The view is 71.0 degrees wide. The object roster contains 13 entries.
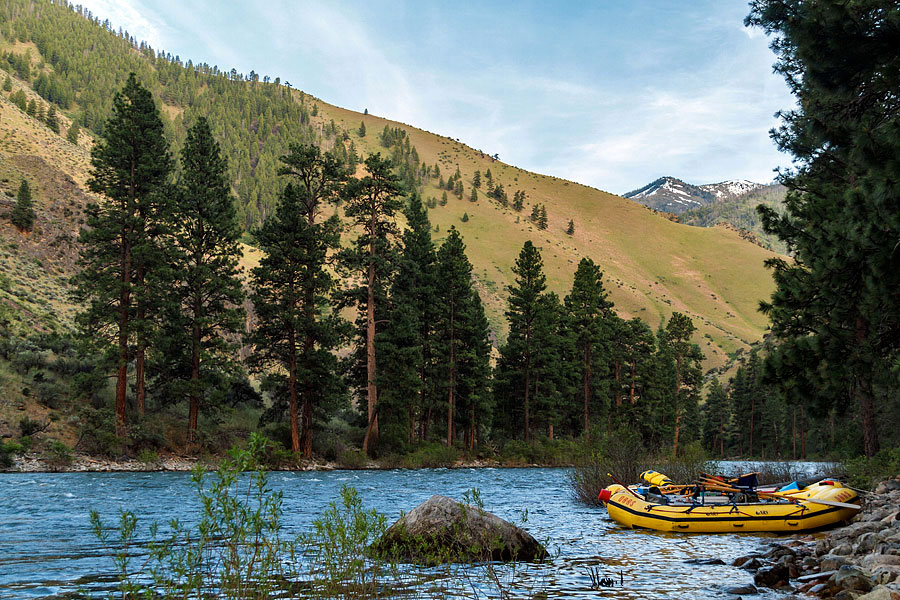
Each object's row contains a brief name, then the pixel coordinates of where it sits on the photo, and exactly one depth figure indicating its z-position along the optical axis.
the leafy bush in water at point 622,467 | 23.66
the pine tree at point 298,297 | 36.72
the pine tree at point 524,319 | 55.91
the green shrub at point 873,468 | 19.98
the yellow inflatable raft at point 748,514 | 15.88
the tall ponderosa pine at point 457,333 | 50.44
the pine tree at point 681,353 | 66.75
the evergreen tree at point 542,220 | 191.40
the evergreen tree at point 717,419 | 93.62
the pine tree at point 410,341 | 41.88
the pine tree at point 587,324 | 60.66
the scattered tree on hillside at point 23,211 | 53.72
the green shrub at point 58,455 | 27.06
